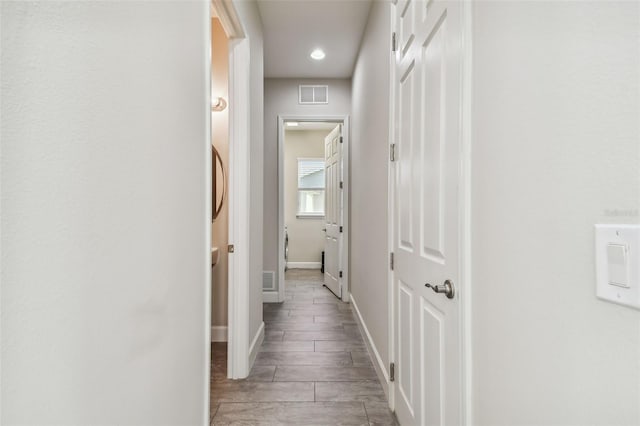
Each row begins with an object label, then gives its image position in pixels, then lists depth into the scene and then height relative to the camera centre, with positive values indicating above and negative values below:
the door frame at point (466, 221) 1.09 -0.03
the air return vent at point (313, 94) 4.57 +1.53
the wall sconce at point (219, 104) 3.07 +0.94
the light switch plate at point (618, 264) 0.50 -0.08
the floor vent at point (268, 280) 4.52 -0.87
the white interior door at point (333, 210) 4.71 +0.03
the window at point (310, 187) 7.43 +0.53
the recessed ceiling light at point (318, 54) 3.84 +1.75
